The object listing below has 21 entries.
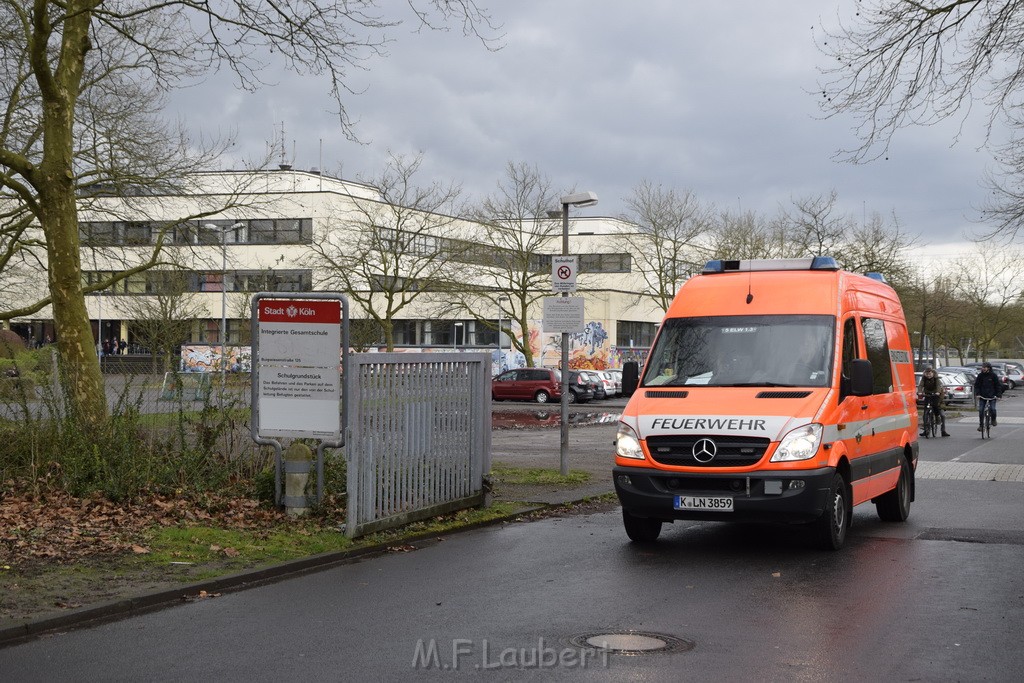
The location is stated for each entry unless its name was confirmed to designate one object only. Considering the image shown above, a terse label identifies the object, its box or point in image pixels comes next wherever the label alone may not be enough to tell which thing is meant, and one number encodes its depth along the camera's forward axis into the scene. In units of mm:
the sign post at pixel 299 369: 11023
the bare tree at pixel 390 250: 48656
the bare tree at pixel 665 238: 58375
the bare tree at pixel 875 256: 51062
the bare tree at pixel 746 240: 57594
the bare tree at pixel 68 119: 13664
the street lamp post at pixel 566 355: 16686
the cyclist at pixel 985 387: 29703
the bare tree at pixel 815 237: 52969
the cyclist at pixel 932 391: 30297
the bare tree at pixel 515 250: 53812
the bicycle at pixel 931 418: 30625
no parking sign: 16656
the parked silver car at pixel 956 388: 51688
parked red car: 50438
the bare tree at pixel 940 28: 12961
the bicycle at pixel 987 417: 29875
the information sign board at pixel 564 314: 16469
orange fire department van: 9906
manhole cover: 6727
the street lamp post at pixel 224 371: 12830
